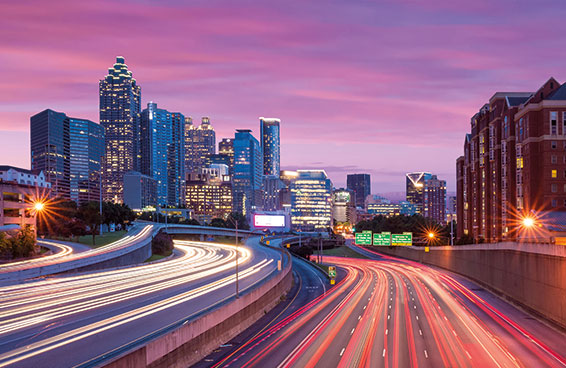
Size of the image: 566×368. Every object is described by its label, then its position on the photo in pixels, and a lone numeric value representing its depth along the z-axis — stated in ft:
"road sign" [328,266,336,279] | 268.25
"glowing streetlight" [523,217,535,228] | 273.95
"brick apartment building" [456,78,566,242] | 313.12
